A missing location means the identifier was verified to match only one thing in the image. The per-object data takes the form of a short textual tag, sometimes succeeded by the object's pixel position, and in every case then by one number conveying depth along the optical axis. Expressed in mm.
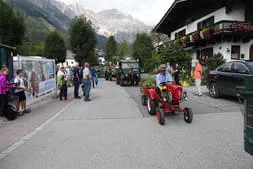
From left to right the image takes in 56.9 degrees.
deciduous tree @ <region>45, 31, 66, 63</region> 69125
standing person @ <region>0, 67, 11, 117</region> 7695
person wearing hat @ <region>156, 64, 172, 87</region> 7330
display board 9508
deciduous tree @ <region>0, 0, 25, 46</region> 28922
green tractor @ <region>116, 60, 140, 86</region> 20734
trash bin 2969
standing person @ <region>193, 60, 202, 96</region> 12039
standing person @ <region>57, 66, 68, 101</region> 12209
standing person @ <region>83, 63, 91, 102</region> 12008
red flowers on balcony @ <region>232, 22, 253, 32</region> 19359
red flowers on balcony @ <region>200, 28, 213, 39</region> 21172
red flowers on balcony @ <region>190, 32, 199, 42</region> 23516
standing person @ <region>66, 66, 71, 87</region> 19991
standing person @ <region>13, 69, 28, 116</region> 8316
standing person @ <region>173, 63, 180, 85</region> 16562
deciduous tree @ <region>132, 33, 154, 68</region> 45719
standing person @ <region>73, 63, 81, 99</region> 12952
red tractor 6707
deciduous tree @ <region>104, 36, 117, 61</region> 91125
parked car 9241
